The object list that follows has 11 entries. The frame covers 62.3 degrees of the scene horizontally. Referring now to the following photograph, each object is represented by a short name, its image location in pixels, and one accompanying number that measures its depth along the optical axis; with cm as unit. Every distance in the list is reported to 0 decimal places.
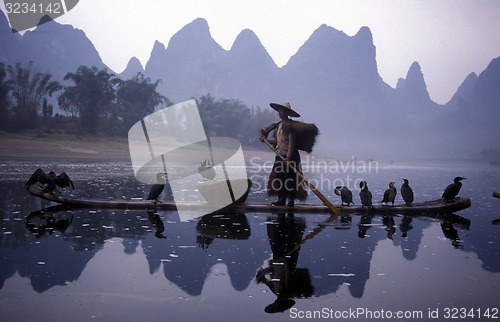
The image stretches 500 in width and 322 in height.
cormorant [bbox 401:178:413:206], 1005
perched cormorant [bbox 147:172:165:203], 1002
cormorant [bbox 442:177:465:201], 1001
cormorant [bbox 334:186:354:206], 976
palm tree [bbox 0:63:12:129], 4394
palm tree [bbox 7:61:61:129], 4694
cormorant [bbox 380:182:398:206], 988
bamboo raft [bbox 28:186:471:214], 955
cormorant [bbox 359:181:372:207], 938
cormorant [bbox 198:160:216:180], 1088
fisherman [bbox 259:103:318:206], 973
